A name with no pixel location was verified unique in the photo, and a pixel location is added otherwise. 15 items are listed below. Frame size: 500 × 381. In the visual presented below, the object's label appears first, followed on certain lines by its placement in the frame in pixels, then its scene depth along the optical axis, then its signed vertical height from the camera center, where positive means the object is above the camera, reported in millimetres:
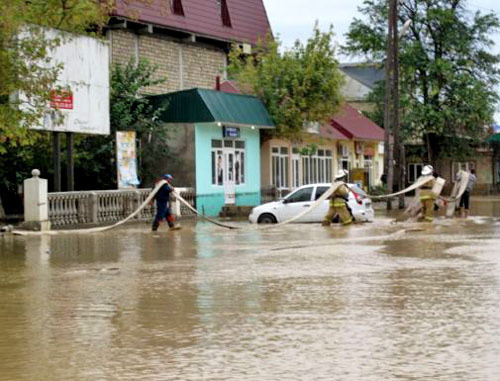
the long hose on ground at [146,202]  28516 -1286
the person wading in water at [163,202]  28984 -655
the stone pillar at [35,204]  29312 -645
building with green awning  41969 +1548
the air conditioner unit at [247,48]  51359 +6202
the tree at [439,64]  64938 +6684
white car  32438 -977
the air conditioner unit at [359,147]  62906 +1605
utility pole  42312 +2985
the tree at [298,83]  46219 +4030
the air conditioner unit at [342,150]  60062 +1386
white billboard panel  31562 +2884
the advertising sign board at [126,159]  36719 +670
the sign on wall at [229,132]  44656 +1888
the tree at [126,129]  39906 +1707
